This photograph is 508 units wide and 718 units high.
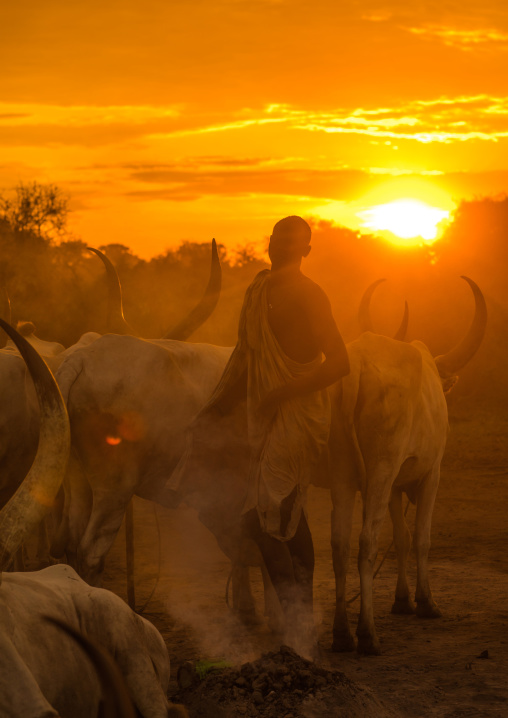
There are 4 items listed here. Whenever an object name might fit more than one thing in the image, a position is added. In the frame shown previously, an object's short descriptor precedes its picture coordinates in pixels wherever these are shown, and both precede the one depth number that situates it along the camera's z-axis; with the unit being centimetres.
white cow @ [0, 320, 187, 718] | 582
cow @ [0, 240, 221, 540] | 1312
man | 966
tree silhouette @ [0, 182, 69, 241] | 4384
